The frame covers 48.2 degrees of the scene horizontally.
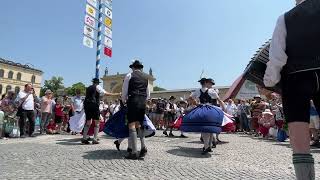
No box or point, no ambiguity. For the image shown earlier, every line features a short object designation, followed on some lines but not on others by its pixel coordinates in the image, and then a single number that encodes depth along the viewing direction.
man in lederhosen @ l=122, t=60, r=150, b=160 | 6.67
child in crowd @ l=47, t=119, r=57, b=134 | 14.07
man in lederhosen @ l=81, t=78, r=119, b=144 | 9.28
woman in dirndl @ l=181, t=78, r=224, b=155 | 7.39
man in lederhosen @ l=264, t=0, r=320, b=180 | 2.67
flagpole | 15.14
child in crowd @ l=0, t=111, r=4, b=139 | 11.32
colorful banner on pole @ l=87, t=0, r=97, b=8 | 15.10
